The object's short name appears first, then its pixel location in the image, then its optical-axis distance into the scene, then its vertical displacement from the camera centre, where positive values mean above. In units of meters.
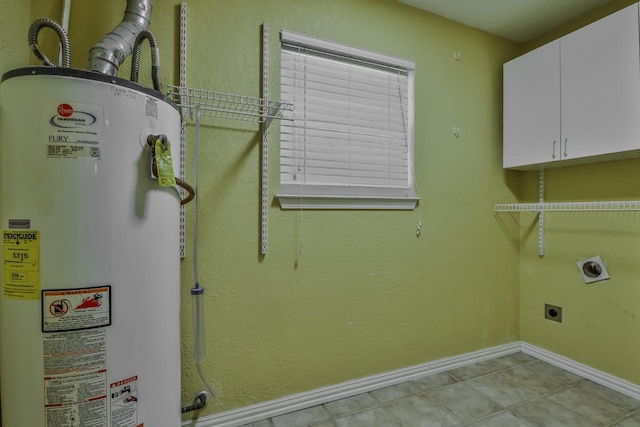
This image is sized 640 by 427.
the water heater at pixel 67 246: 0.79 -0.10
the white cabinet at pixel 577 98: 1.56 +0.68
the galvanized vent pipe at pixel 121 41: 1.03 +0.63
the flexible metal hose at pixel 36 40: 0.93 +0.54
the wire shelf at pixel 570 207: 1.60 +0.03
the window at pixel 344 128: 1.64 +0.49
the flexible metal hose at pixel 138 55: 1.09 +0.58
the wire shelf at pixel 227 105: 1.36 +0.51
